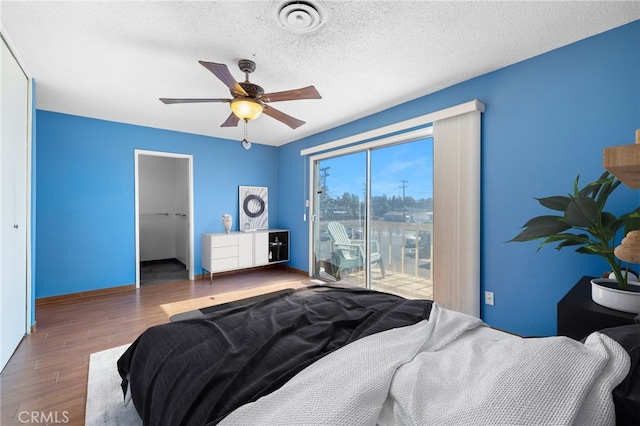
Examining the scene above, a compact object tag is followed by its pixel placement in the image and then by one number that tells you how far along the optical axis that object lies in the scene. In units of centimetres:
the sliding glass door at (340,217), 421
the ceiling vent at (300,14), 177
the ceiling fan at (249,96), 230
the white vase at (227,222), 489
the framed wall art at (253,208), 539
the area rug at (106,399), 168
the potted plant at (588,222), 158
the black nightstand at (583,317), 146
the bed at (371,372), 71
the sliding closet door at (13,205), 212
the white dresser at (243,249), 470
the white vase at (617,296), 150
